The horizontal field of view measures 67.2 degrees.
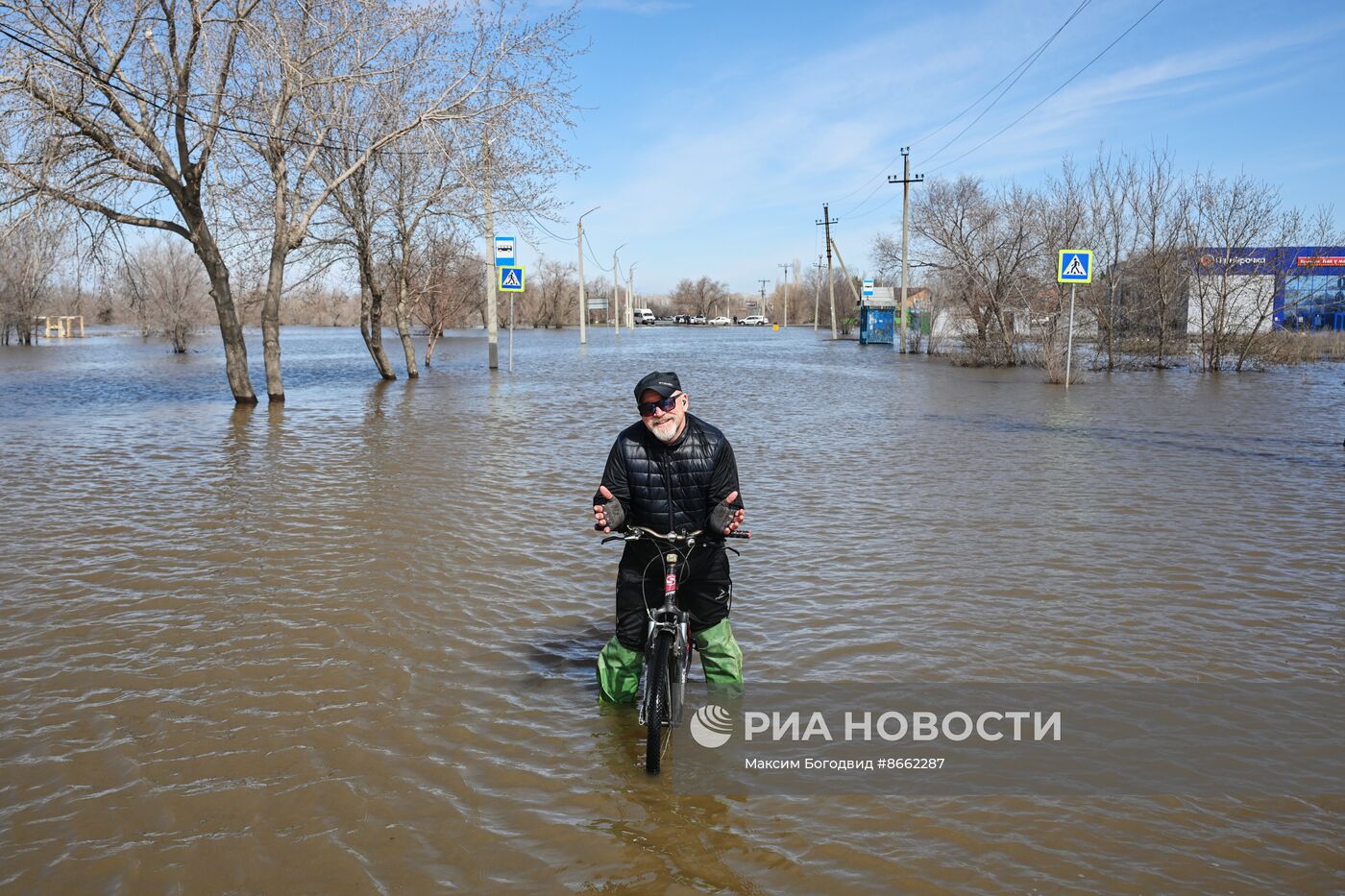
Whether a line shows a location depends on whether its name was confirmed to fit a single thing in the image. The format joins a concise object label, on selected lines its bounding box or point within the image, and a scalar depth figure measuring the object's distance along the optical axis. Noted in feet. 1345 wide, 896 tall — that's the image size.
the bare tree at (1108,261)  117.08
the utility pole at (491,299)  94.63
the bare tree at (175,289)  165.48
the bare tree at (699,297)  587.68
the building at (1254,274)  104.06
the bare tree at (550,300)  373.40
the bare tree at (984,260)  123.13
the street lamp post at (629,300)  336.08
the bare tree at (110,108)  52.65
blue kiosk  197.98
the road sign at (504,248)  95.25
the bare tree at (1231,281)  103.86
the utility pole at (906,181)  162.71
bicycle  14.43
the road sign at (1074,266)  80.64
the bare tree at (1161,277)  113.91
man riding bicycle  15.07
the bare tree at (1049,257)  110.63
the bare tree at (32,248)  57.16
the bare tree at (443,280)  110.73
